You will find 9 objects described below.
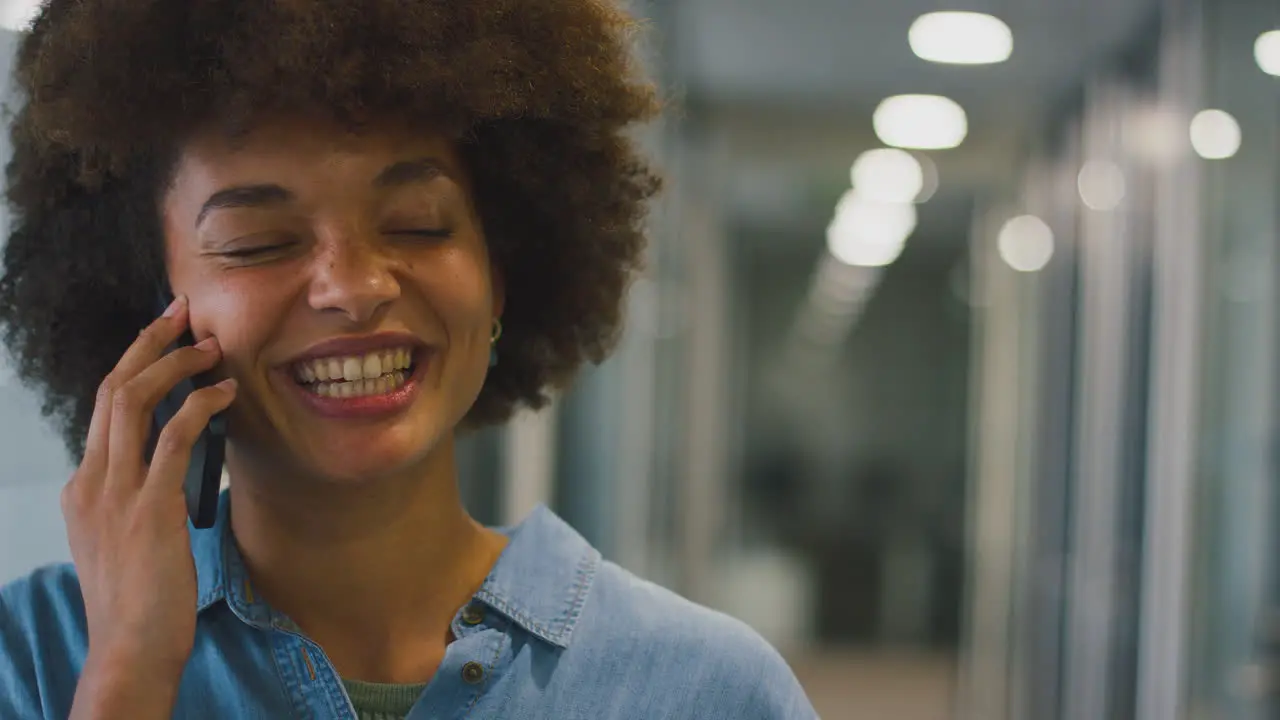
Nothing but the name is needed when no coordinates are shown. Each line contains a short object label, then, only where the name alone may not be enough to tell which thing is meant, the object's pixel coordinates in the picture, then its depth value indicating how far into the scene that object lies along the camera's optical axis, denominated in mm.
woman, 1102
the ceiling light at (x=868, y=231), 7883
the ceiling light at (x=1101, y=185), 4492
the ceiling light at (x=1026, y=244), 5957
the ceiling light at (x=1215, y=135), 2961
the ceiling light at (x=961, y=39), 4438
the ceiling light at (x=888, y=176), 6566
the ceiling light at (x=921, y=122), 5609
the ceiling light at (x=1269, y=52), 2656
